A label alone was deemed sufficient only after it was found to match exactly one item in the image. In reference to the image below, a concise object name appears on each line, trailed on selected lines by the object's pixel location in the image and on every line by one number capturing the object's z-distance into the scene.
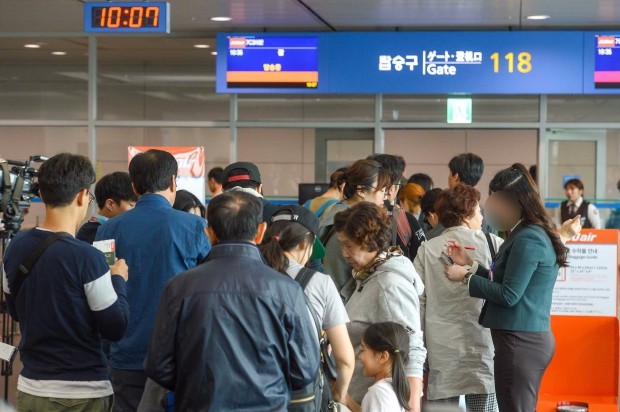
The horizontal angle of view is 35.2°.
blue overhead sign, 10.10
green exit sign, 10.68
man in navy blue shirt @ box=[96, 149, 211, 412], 3.81
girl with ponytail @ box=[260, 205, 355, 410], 3.40
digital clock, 8.11
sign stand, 6.53
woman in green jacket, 4.62
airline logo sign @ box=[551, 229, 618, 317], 6.62
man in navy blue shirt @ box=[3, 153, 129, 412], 3.30
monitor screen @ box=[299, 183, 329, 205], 9.84
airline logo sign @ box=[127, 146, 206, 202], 10.53
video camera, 4.73
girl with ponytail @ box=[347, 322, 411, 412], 3.74
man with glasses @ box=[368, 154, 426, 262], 5.48
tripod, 4.95
